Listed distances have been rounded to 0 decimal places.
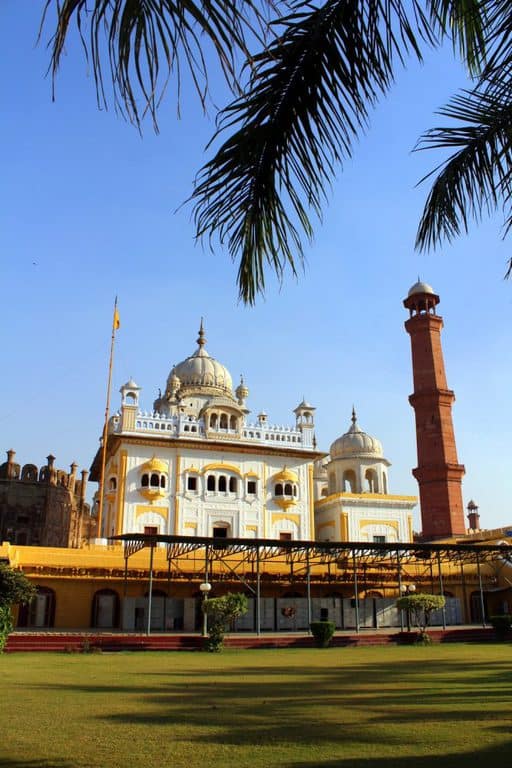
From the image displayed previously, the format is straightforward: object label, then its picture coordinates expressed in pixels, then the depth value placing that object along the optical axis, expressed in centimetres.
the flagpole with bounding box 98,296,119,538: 3338
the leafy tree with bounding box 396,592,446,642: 2370
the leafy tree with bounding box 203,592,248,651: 2035
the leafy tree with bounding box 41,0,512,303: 401
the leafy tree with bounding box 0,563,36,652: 1817
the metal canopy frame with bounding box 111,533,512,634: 2503
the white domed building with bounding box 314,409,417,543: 3856
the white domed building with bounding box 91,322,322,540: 3388
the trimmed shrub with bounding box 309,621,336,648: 2192
